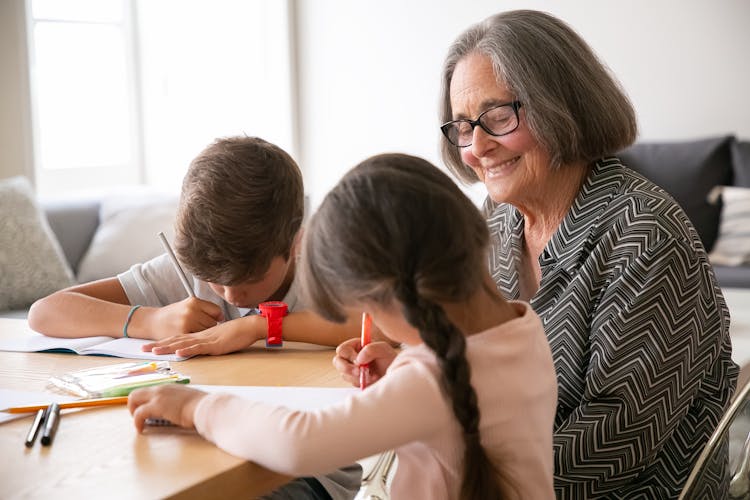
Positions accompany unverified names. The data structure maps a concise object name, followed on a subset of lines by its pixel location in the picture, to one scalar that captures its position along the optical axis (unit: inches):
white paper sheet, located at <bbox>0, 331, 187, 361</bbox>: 62.6
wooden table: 38.5
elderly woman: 57.0
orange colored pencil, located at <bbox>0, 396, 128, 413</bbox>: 49.3
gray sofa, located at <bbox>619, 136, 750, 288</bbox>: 177.0
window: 202.4
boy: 62.9
